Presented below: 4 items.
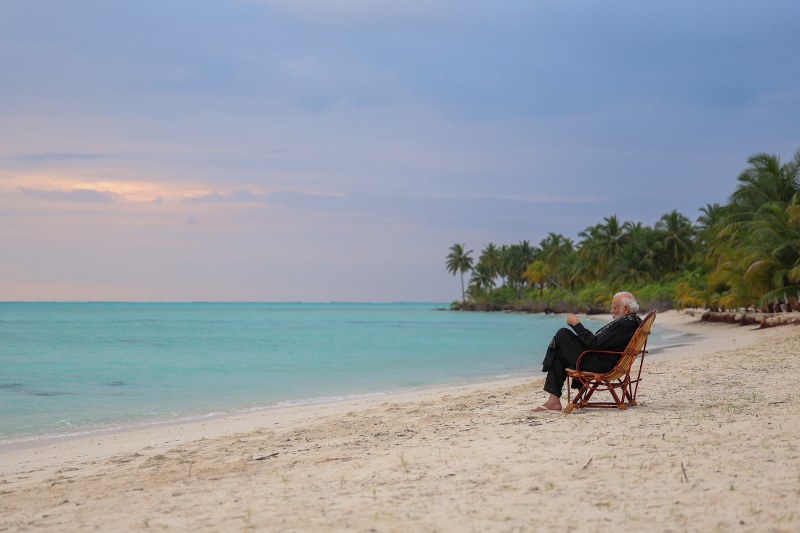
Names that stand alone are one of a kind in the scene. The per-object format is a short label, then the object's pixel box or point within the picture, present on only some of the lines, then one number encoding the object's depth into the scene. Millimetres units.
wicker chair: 7117
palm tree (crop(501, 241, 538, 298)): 107500
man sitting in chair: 7211
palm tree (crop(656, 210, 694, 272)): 71688
